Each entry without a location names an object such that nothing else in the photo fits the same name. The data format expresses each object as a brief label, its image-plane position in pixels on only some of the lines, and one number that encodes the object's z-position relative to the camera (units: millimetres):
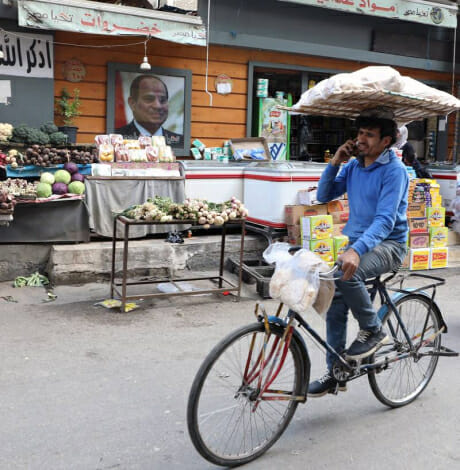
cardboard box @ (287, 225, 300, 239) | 7703
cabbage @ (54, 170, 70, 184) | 7453
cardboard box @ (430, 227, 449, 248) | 8477
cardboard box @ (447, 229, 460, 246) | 9422
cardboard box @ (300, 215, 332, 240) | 7367
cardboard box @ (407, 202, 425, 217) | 8438
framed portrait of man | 9484
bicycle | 3018
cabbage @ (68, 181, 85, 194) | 7492
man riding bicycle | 3420
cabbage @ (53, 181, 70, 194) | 7406
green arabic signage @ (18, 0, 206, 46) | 7664
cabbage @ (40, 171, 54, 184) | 7387
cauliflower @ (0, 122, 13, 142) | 7688
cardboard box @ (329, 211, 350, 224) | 8016
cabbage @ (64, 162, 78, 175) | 7698
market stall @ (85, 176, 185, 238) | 7656
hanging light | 8633
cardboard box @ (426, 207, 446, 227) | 8508
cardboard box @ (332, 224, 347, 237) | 7841
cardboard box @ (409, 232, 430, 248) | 8352
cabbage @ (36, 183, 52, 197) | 7156
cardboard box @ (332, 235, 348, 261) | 7453
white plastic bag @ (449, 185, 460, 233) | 8142
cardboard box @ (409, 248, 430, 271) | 8328
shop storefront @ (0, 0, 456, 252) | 9039
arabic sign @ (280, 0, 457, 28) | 10167
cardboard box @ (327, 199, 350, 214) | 8039
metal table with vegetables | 6148
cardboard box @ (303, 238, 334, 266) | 7352
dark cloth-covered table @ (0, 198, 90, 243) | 7148
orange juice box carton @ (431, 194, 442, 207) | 8570
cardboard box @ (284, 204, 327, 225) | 7750
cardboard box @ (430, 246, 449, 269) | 8508
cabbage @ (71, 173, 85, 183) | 7718
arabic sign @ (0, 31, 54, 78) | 8398
